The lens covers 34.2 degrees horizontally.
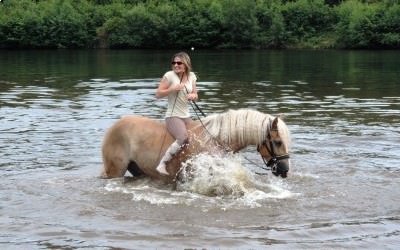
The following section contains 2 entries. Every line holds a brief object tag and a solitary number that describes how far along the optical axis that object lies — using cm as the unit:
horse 1054
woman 1073
